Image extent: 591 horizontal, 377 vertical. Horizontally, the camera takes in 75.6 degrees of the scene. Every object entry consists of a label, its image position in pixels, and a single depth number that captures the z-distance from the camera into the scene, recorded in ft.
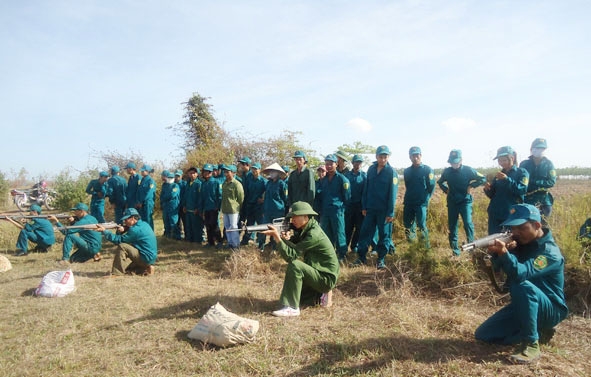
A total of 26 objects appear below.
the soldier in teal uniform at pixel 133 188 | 33.39
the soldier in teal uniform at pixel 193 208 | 31.48
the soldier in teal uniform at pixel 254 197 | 29.22
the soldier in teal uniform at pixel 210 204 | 30.09
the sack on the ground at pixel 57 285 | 18.83
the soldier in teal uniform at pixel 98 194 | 34.45
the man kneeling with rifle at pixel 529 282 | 10.91
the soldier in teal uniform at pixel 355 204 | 25.72
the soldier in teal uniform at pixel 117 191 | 34.73
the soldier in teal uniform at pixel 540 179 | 19.29
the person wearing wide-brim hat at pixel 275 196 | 27.09
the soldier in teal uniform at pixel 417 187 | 22.27
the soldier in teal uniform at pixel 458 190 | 21.58
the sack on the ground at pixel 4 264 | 24.86
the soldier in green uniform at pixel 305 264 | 15.25
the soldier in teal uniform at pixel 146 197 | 32.22
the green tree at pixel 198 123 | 62.80
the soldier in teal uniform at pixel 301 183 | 24.28
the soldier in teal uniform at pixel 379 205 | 21.36
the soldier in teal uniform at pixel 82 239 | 26.39
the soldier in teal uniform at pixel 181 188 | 33.96
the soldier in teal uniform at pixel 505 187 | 18.10
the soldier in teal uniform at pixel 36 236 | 29.78
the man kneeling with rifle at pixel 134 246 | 22.53
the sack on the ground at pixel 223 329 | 12.67
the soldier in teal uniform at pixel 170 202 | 32.73
